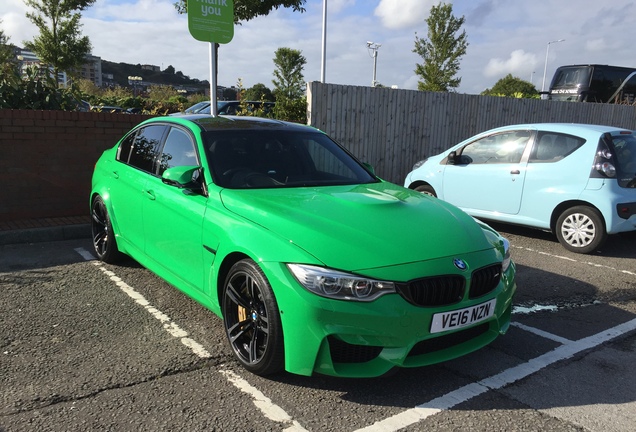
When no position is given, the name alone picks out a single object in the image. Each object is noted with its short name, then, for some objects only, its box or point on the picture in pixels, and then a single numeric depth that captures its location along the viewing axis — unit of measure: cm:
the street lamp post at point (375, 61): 3588
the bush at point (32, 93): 712
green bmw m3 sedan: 278
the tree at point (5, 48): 2462
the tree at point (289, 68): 3981
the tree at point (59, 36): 2283
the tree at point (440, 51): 2884
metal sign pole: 754
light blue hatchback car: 625
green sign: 721
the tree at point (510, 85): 7424
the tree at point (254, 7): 1273
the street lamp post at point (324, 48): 2458
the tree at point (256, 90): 4141
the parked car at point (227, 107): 1125
